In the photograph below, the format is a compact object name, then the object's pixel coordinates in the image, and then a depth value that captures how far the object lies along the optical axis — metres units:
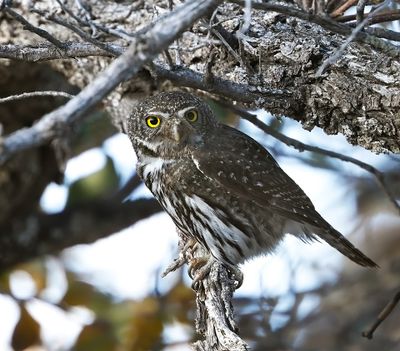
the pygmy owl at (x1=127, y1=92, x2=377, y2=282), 8.62
